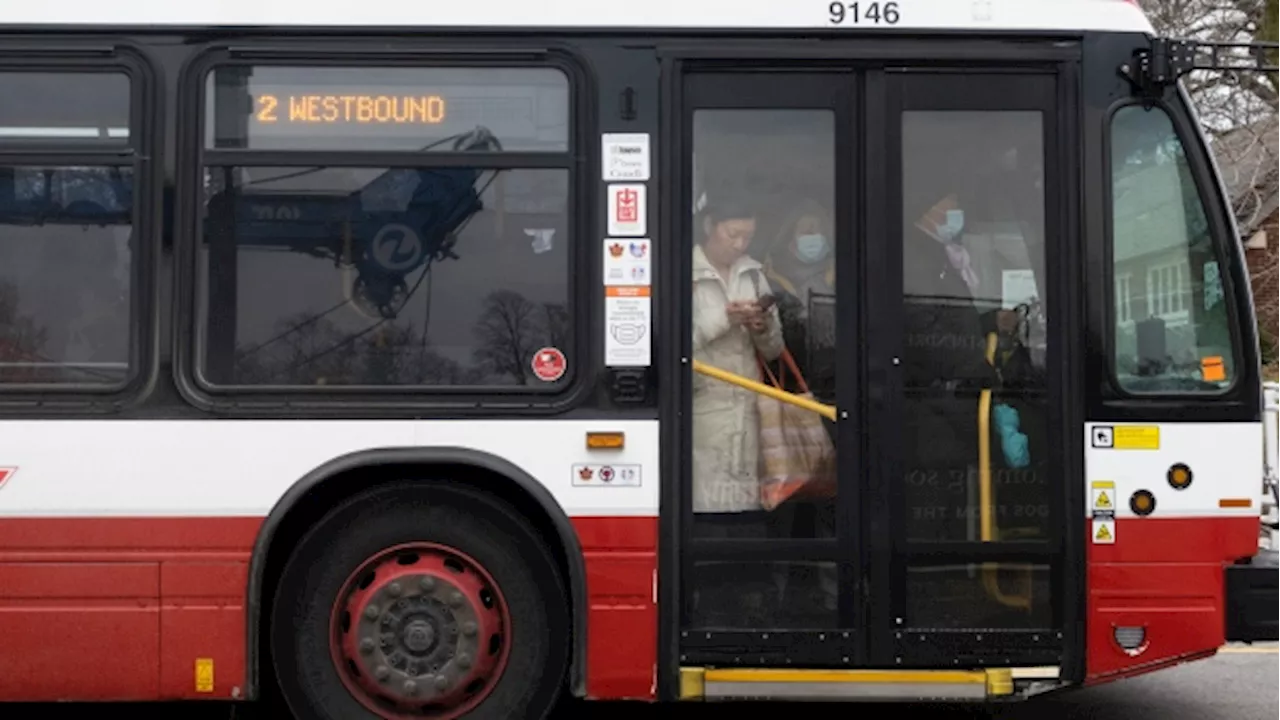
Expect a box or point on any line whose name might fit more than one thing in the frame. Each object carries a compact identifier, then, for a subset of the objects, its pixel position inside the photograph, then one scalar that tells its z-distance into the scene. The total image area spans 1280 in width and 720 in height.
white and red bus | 4.97
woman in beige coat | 5.08
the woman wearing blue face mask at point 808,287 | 5.11
